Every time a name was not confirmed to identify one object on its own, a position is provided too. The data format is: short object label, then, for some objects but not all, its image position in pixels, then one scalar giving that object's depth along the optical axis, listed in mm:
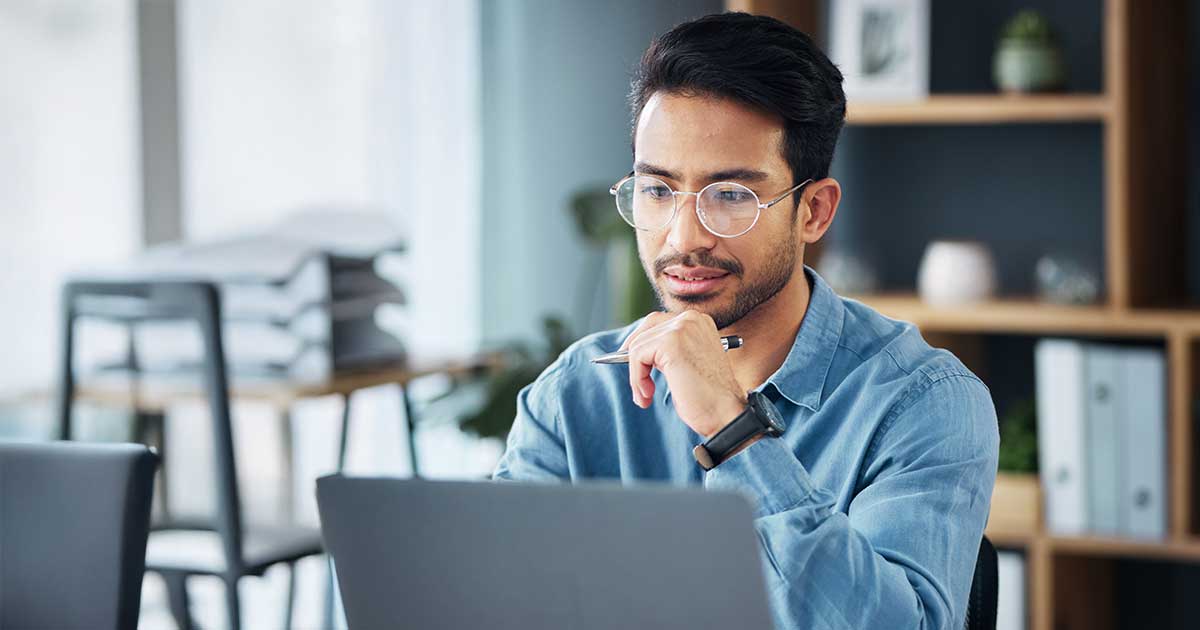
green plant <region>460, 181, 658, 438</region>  3252
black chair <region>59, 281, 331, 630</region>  2350
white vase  2916
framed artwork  2984
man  1271
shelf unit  2732
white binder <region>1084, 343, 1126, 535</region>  2795
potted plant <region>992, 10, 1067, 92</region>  2875
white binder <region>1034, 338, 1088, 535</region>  2816
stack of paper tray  2602
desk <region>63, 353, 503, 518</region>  2533
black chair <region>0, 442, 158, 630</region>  1345
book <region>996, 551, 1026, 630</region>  2840
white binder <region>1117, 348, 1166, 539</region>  2758
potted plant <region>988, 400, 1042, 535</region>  2844
